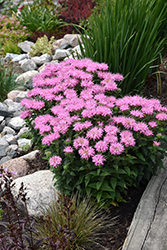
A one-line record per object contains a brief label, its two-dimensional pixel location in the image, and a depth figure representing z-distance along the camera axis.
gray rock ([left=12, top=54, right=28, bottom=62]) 6.66
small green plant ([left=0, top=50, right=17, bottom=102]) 5.25
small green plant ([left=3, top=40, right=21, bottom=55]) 7.15
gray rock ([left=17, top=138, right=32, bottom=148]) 3.94
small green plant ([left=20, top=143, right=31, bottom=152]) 3.88
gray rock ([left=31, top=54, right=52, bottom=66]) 6.29
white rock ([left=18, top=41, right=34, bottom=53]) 7.20
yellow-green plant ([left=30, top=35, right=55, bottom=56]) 6.73
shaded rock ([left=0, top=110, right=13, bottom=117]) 4.74
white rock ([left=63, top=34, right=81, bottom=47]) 6.77
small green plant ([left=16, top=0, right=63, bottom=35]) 7.67
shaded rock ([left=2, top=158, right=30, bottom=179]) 3.44
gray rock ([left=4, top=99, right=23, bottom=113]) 4.87
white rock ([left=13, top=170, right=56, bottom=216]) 2.78
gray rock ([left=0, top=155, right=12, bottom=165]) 3.81
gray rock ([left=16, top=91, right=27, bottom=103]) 5.01
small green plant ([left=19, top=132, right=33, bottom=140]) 4.13
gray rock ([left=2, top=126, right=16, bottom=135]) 4.38
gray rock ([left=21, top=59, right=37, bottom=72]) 6.19
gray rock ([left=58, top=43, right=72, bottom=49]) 6.64
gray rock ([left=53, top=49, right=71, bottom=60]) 6.19
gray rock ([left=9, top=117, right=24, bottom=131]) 4.40
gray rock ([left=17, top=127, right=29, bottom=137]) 4.27
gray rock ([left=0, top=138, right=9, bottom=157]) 3.93
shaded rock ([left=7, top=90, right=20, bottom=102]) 5.19
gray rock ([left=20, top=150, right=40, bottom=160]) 3.67
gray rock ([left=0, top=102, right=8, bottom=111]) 4.87
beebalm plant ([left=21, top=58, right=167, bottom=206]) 2.36
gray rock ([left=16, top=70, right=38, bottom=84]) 5.68
